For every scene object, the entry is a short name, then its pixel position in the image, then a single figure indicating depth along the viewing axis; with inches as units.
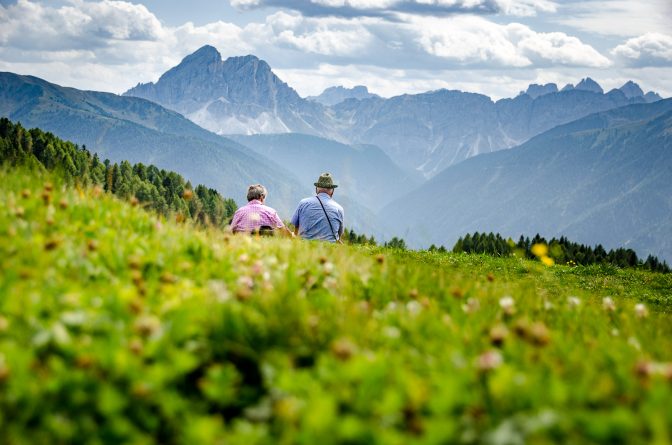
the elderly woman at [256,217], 554.3
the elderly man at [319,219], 628.7
